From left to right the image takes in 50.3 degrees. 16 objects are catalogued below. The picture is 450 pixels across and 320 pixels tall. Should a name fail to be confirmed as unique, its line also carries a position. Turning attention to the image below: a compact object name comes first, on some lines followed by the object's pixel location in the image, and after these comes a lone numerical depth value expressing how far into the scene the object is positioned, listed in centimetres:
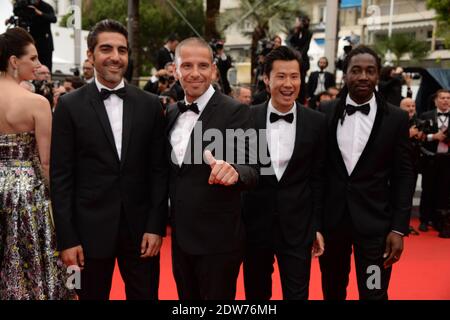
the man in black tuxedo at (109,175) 229
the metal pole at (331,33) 1109
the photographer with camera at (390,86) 684
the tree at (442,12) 1885
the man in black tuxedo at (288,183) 262
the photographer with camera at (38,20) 711
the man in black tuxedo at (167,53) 814
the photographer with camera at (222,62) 848
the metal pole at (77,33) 1010
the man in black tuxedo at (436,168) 600
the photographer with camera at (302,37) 879
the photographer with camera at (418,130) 571
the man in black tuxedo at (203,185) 230
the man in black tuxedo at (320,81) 899
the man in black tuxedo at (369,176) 264
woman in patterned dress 275
